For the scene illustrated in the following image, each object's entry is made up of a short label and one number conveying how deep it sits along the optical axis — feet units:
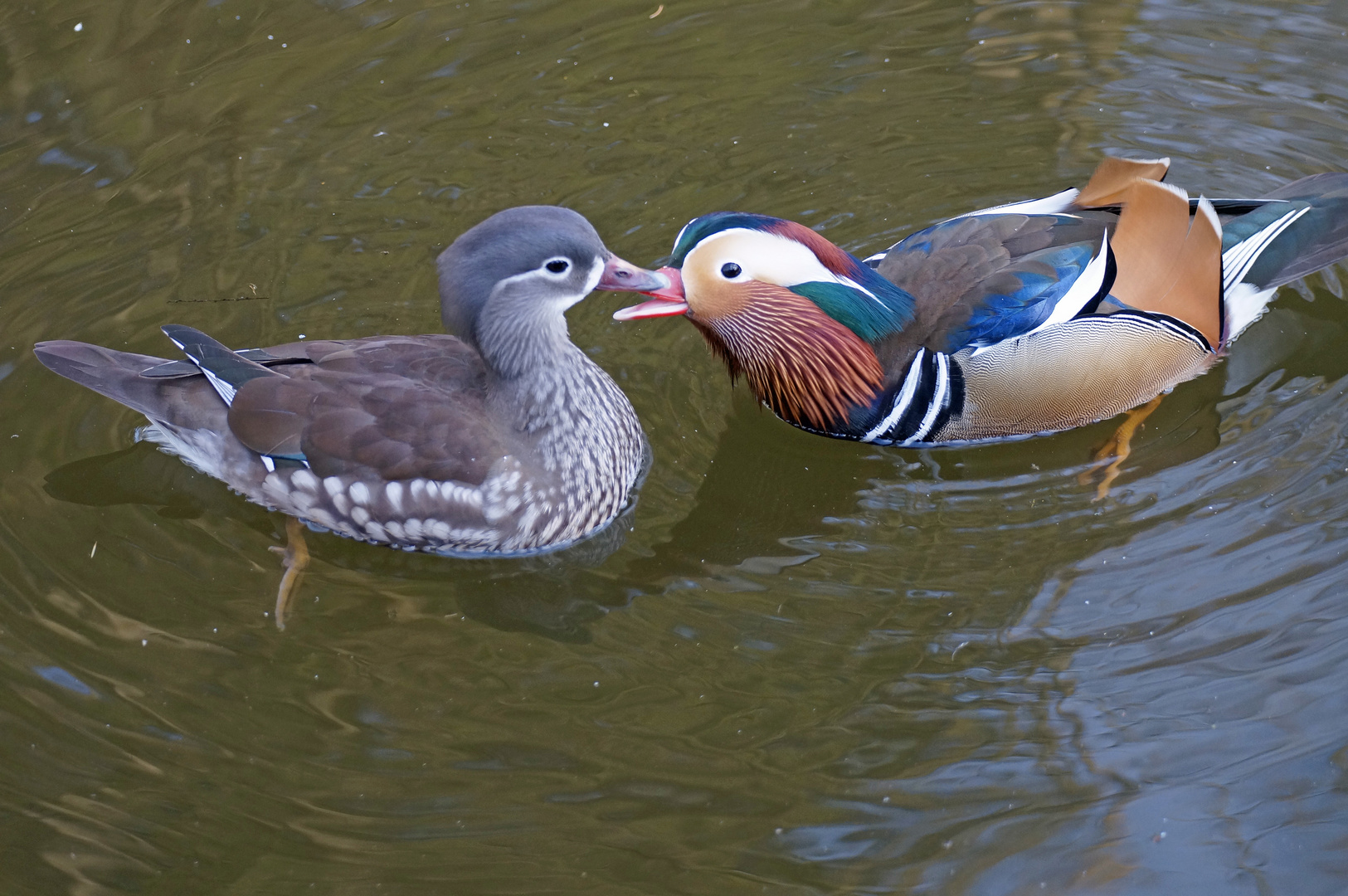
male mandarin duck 27.04
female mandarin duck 25.61
